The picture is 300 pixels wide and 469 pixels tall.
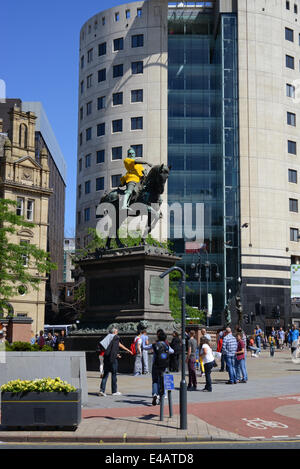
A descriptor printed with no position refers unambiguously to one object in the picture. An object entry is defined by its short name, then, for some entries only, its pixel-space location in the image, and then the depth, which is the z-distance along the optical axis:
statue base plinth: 23.70
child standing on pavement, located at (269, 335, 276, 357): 38.80
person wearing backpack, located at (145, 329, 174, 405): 14.38
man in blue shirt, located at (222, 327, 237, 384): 20.12
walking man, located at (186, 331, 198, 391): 18.70
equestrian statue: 25.00
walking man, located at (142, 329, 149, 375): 22.74
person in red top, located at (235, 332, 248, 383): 20.81
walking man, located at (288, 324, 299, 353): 32.20
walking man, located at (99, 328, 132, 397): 16.94
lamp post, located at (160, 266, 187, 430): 11.97
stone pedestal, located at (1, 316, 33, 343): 40.34
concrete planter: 11.89
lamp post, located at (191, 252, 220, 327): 68.41
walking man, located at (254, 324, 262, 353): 40.36
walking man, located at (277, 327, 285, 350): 52.29
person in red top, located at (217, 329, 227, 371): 29.20
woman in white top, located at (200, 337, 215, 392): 18.23
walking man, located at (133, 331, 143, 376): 21.67
